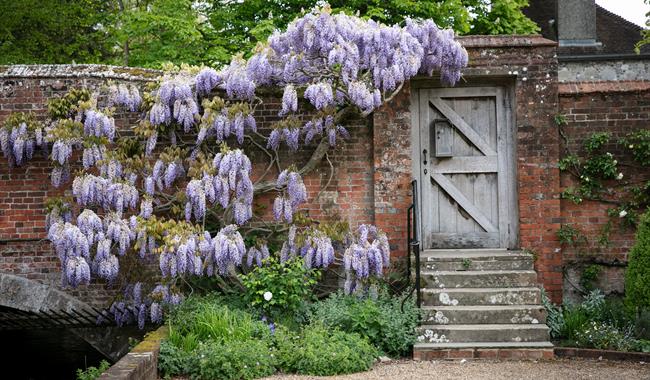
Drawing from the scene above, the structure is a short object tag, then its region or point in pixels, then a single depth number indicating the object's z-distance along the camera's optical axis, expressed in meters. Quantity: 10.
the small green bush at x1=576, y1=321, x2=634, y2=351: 7.16
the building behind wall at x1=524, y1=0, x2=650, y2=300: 8.39
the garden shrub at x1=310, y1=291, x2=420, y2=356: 7.20
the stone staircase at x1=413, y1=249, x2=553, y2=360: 7.12
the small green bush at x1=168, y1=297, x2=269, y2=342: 6.85
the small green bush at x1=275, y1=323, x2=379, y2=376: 6.48
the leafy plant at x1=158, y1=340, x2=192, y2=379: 6.52
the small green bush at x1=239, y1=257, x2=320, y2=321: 7.46
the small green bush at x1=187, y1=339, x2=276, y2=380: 6.34
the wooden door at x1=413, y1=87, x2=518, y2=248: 8.64
